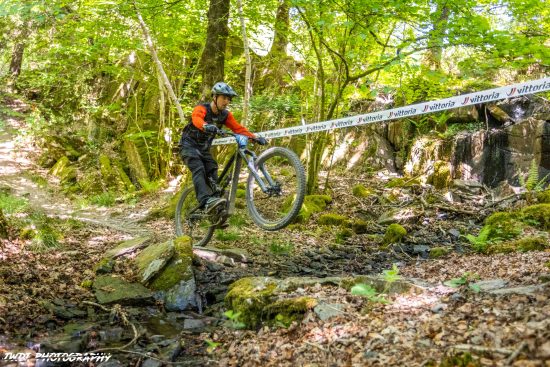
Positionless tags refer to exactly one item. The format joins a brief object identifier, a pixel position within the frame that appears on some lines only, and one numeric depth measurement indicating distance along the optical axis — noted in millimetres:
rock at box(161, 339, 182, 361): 3956
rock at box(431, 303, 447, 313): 3531
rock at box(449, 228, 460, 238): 8026
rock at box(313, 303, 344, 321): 3912
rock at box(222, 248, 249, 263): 6904
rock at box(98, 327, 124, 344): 4290
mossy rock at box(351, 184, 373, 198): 11266
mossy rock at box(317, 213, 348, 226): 9234
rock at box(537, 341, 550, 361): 2340
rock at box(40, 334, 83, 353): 3791
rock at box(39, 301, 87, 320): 4672
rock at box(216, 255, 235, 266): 6652
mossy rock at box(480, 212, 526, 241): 6988
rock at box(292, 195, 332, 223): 9534
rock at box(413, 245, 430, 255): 7328
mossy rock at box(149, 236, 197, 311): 5426
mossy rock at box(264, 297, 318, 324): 4133
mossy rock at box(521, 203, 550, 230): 7293
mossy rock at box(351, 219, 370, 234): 8758
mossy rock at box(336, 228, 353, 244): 8180
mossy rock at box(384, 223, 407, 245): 7879
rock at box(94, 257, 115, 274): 6003
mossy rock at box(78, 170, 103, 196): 14477
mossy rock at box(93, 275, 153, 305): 5211
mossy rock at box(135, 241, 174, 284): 5826
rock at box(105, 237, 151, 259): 6730
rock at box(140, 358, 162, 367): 3784
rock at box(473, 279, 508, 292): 3912
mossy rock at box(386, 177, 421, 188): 12047
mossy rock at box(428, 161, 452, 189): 11922
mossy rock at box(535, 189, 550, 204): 8609
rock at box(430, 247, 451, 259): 6926
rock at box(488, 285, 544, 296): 3441
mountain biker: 6535
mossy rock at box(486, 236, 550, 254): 5898
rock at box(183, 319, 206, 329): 4738
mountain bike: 5965
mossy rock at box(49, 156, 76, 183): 15211
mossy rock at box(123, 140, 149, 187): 15445
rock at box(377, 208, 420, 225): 9008
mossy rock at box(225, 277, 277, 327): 4492
